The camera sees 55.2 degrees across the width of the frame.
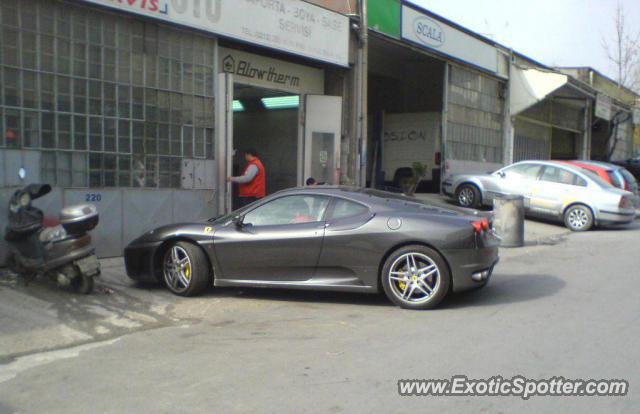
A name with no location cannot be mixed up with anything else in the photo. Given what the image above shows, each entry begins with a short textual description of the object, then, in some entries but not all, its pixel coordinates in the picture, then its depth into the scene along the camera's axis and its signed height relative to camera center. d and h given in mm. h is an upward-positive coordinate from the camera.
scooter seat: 6914 -842
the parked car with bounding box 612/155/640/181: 28783 +242
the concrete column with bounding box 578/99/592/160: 29328 +1732
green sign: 14258 +3605
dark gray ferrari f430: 6363 -917
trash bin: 11438 -1010
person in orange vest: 10328 -324
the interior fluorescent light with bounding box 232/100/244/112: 14928 +1410
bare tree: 30328 +5392
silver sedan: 13505 -536
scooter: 6867 -946
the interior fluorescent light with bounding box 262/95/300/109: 13599 +1419
